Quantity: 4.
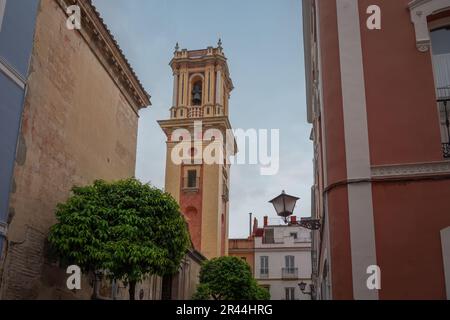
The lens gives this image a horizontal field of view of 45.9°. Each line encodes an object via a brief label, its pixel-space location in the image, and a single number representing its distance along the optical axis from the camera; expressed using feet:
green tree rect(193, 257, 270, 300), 90.27
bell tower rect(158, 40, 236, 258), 133.18
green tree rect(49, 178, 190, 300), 39.52
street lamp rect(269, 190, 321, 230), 33.81
